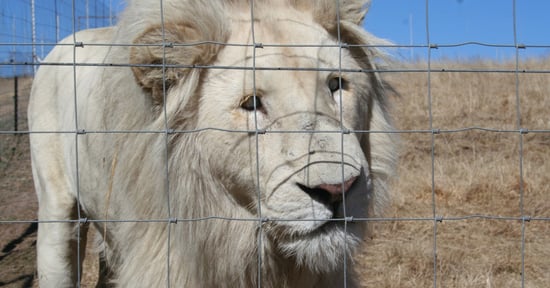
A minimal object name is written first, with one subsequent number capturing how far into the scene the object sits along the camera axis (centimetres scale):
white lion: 226
